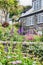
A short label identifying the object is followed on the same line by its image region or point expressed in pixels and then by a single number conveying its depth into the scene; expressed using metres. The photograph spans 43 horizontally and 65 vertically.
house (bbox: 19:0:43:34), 13.04
